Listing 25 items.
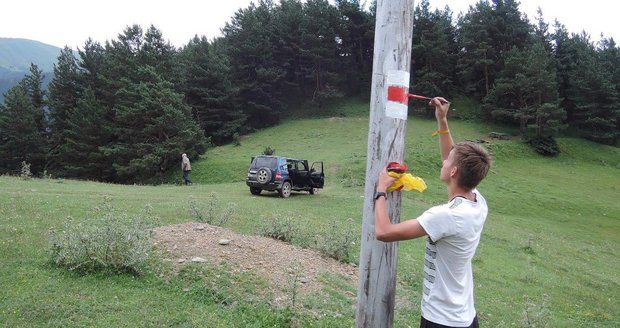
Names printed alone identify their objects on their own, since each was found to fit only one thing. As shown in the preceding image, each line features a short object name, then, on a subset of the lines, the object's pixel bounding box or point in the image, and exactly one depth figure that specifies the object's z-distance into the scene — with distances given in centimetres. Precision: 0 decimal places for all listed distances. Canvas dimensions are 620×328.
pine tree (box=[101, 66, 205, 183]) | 3556
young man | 260
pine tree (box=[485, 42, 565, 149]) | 4169
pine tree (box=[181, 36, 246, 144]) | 4828
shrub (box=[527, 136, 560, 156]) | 4088
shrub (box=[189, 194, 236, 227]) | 966
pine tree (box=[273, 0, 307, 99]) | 5516
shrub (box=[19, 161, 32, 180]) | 2022
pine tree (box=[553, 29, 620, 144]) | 4688
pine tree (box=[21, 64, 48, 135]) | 5388
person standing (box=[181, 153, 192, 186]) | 2648
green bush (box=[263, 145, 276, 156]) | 3653
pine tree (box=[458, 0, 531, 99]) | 5150
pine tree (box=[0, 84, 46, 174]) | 4506
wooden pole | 287
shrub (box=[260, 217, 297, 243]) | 871
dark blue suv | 1889
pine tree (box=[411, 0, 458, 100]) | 4997
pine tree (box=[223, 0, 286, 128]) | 5228
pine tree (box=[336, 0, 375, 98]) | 5850
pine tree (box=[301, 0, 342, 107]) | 5303
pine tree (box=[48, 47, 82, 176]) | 4744
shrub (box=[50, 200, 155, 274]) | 572
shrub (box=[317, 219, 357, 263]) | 801
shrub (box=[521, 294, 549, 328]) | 500
